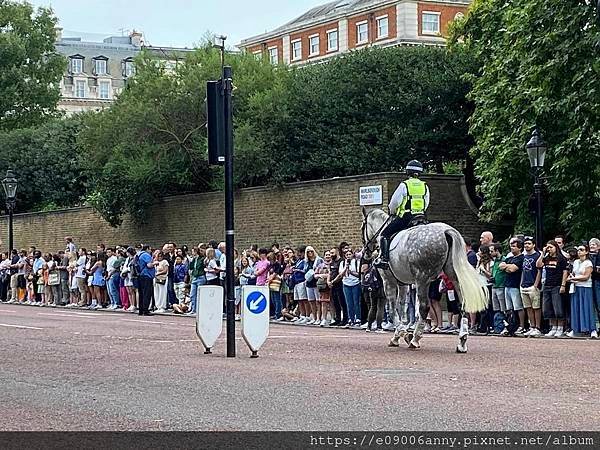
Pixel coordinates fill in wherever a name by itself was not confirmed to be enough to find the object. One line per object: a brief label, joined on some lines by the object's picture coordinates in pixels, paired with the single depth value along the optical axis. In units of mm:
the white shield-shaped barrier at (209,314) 17281
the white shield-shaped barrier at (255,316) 16766
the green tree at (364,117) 41219
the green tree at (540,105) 28203
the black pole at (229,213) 16359
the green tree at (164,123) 44281
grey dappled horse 17469
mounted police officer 18250
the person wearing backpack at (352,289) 27969
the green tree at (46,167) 63594
